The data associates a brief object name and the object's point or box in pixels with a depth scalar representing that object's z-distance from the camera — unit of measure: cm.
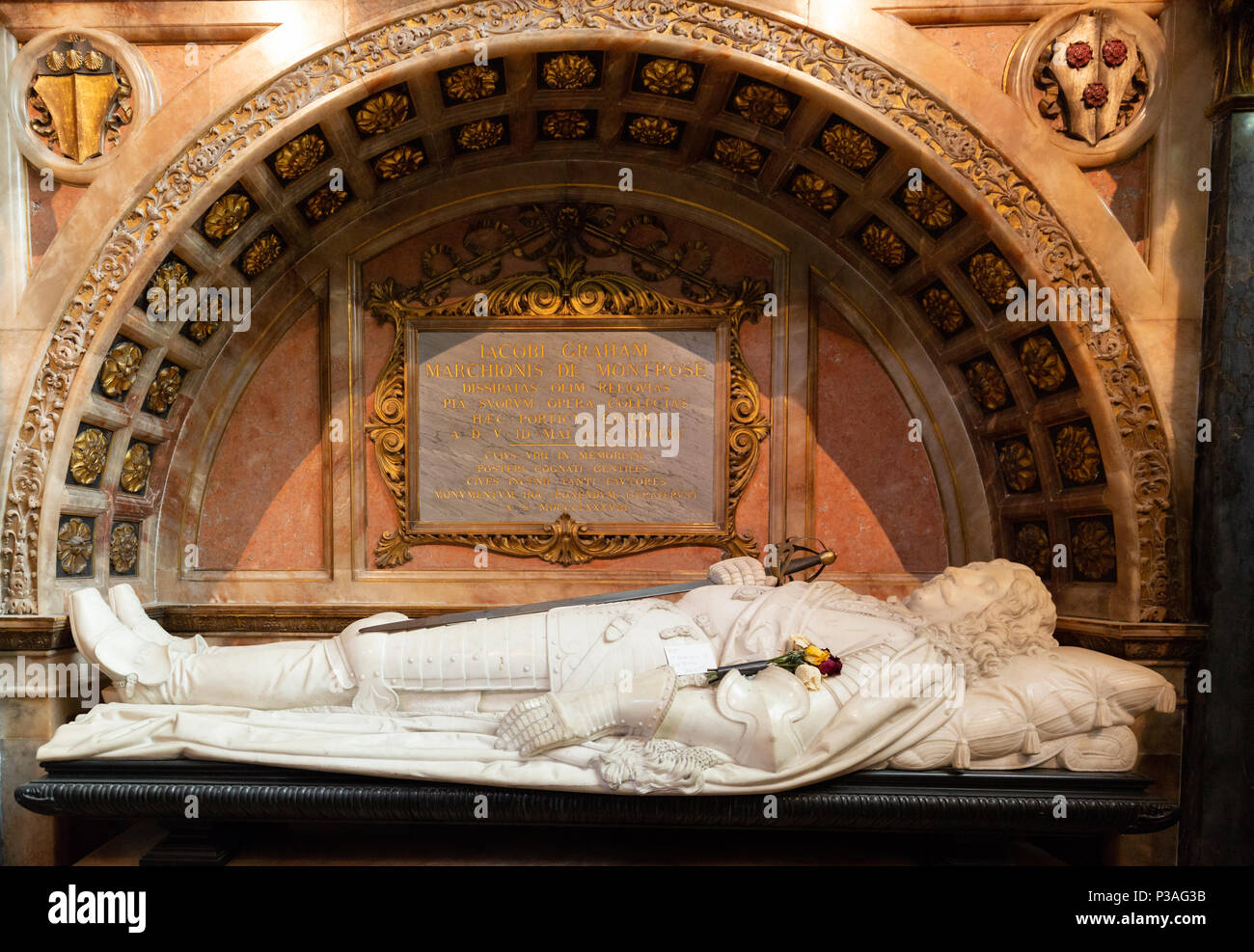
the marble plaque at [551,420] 467
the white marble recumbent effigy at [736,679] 294
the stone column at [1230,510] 347
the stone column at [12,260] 366
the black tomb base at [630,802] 295
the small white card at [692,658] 313
